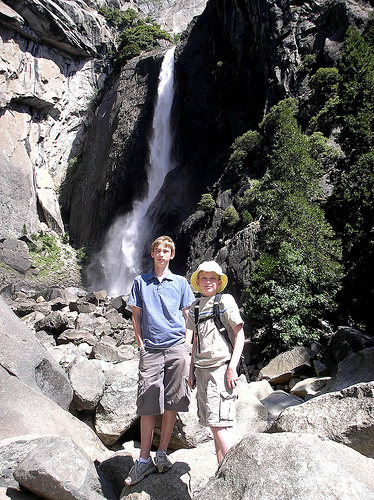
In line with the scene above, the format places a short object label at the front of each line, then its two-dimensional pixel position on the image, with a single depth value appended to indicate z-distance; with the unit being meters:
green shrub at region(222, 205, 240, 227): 20.24
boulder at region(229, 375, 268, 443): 4.64
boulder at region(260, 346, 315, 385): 8.20
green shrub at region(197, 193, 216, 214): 23.06
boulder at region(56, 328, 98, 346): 11.70
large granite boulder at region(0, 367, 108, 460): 3.91
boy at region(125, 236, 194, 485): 3.15
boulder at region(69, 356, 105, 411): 4.77
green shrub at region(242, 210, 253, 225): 18.47
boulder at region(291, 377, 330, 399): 6.69
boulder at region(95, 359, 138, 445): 4.55
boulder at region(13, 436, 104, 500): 2.78
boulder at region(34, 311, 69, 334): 12.55
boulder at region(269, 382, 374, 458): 3.04
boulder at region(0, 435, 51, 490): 3.08
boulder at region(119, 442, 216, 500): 2.94
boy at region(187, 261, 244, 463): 2.92
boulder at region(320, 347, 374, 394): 5.64
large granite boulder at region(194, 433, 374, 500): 1.94
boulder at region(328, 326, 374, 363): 7.65
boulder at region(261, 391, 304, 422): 5.71
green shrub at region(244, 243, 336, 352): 10.09
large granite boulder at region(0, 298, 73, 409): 4.55
